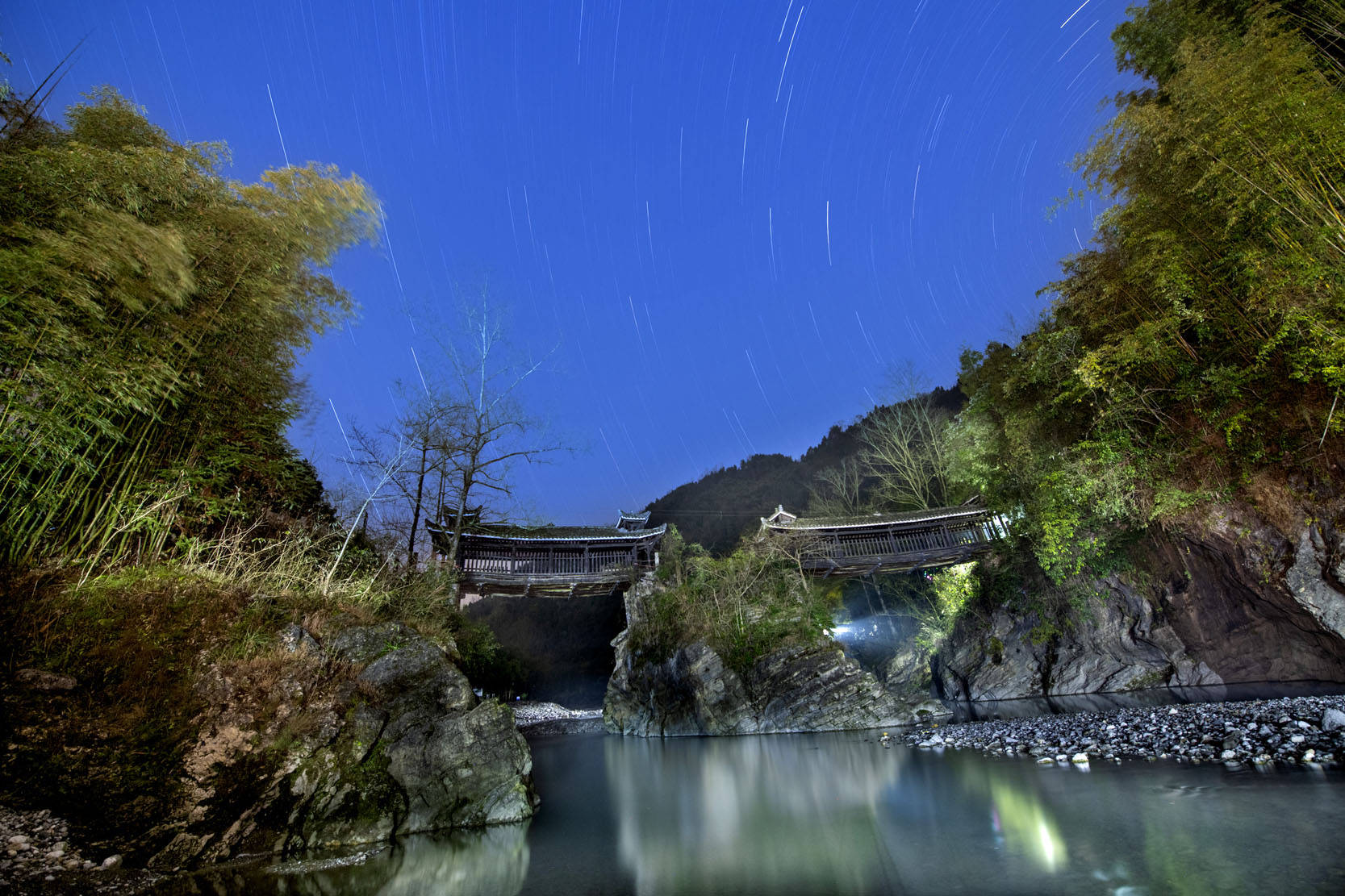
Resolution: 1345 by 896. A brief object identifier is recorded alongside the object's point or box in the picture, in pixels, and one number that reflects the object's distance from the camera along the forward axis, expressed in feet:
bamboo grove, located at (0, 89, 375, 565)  13.14
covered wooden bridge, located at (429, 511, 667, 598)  66.33
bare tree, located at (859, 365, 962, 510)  79.71
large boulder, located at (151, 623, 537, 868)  13.39
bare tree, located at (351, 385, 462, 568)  49.17
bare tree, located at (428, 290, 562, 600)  51.72
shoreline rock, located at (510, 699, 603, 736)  69.67
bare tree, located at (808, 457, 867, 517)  98.89
